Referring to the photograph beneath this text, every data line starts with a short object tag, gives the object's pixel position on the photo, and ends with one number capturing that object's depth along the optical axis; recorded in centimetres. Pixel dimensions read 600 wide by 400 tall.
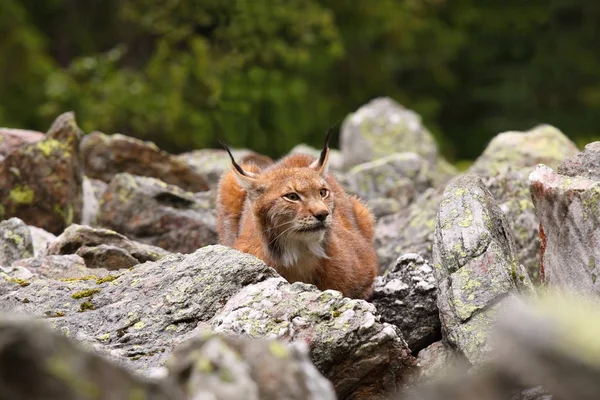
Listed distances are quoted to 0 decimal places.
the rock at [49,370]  535
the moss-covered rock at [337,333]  1102
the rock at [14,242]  1611
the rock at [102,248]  1522
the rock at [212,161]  2544
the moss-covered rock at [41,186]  1966
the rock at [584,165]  1330
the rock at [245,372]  607
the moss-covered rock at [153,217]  1967
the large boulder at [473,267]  1191
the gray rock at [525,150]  2254
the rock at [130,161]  2366
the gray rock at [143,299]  1141
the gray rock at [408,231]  1848
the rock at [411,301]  1332
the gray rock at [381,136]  3106
